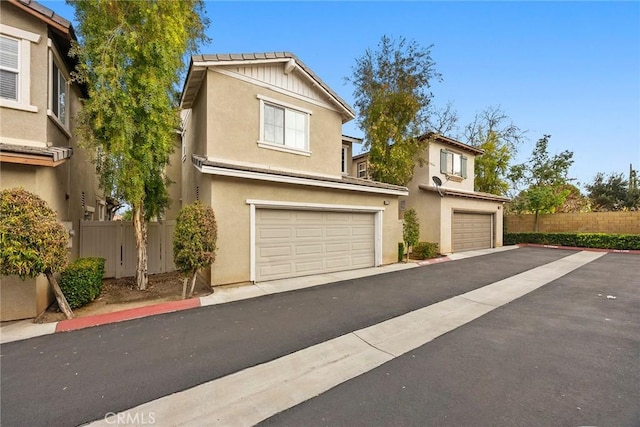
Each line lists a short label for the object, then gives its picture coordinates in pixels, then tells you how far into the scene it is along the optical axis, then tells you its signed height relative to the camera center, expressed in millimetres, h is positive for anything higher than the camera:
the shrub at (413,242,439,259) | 13766 -1628
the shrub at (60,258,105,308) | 6117 -1535
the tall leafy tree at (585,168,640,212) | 23812 +2287
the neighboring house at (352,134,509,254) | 15406 +906
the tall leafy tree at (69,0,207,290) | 6789 +3332
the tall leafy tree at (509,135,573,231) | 21188 +3688
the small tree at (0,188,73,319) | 4805 -405
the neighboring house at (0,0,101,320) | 5633 +2304
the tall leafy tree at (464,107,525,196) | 22766 +6514
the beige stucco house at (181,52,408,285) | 8250 +1273
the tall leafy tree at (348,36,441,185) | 14742 +6049
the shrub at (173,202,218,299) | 6723 -627
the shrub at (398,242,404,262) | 12844 -1563
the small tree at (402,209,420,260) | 12805 -610
